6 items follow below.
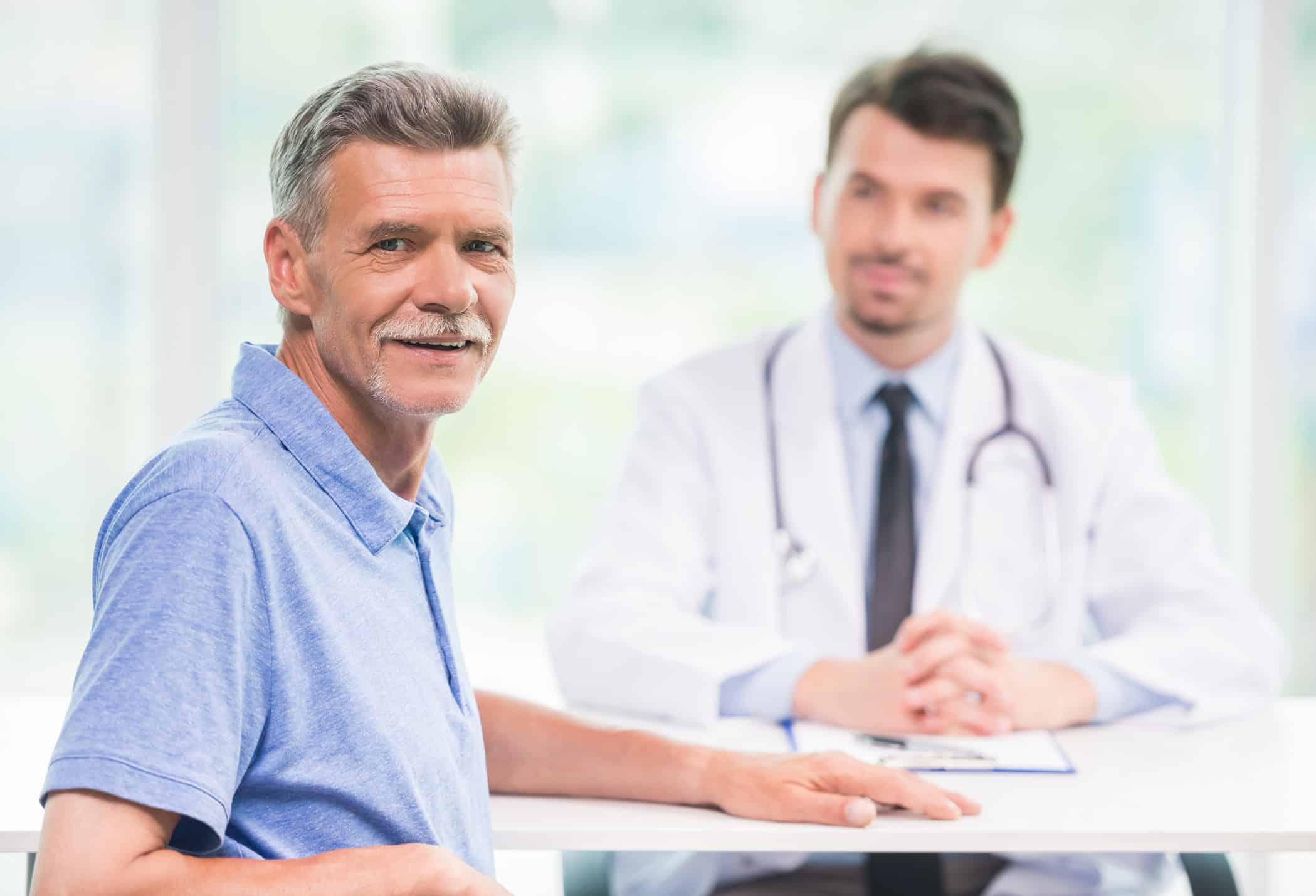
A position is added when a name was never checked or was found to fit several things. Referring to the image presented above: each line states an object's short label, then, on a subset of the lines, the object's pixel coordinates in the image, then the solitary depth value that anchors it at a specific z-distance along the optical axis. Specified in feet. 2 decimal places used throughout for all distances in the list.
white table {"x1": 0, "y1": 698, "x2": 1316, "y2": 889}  7.40
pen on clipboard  7.94
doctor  8.44
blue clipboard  7.83
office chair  7.95
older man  6.50
